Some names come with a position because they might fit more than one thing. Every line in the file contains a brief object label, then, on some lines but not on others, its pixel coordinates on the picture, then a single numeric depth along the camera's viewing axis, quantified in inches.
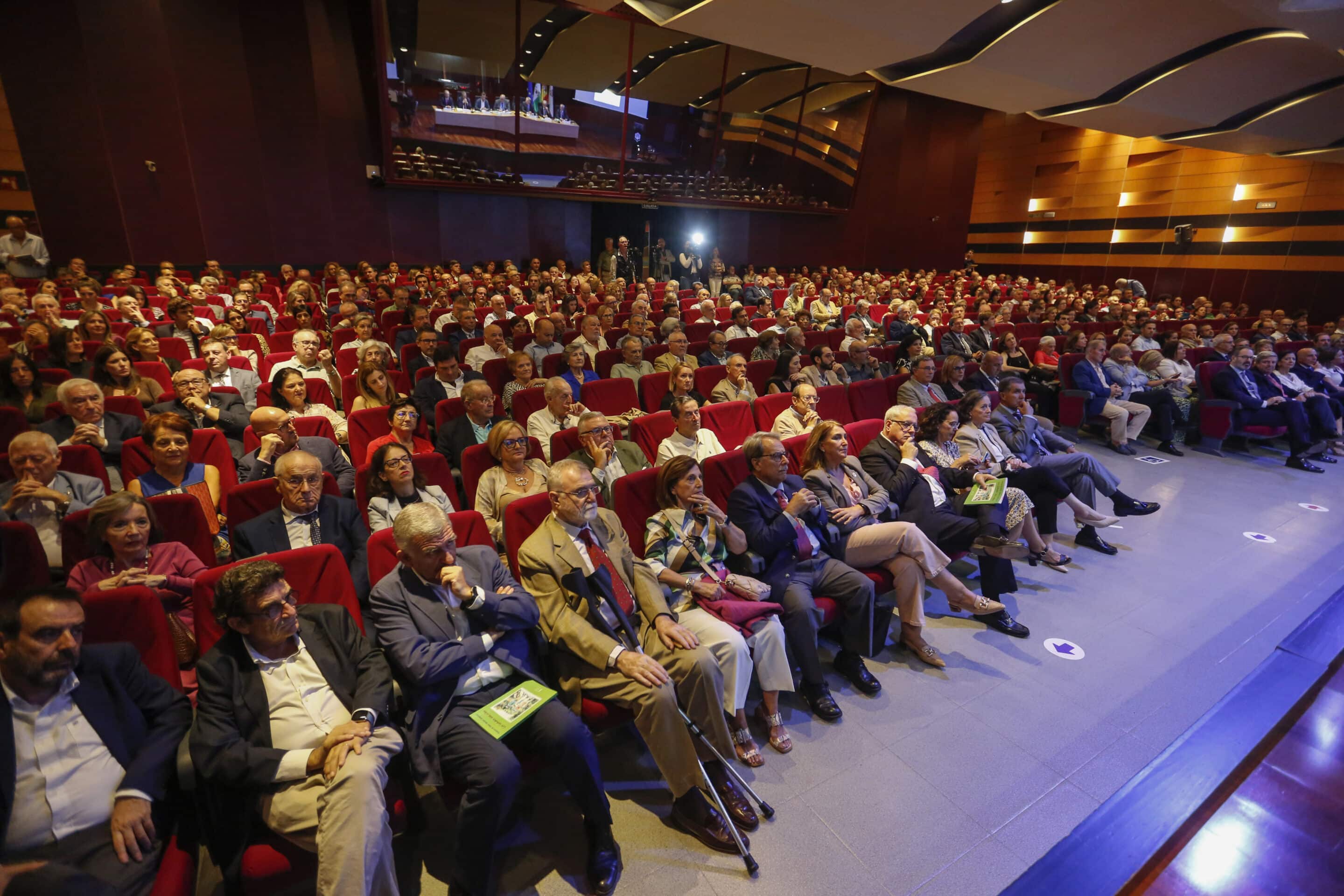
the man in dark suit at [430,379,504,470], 127.2
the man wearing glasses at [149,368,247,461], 126.3
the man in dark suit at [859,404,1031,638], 108.0
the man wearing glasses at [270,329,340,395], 159.3
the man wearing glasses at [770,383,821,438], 142.7
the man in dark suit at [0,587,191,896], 49.7
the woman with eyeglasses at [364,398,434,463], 115.2
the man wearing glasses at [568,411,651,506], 112.5
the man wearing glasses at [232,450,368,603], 82.8
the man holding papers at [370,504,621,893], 59.4
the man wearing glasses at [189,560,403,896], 52.8
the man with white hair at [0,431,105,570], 82.3
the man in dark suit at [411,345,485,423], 152.6
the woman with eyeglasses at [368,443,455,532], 92.7
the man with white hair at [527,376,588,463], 134.2
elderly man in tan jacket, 68.6
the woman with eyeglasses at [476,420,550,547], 103.0
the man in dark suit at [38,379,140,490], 108.9
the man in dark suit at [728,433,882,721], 86.2
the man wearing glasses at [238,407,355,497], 102.6
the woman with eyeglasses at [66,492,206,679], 70.4
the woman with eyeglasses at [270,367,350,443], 130.6
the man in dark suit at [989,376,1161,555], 135.6
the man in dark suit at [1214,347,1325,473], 192.1
